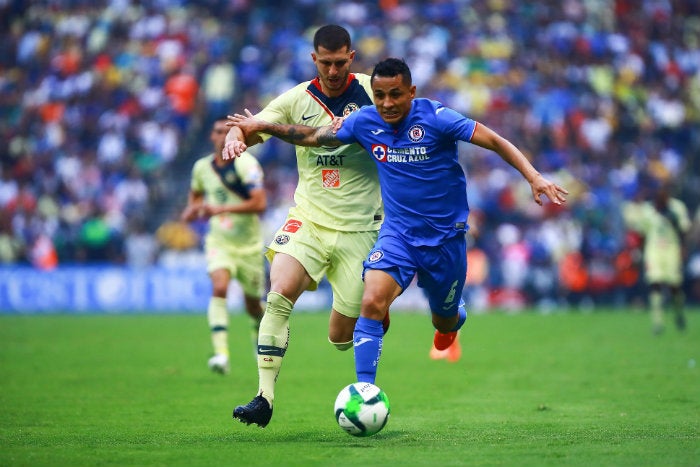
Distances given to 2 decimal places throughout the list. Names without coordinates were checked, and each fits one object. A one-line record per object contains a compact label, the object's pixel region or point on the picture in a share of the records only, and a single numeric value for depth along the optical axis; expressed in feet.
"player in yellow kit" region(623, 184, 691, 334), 136.26
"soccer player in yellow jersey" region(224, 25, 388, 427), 57.67
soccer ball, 50.14
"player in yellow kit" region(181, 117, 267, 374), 90.63
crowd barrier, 183.01
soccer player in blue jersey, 53.06
